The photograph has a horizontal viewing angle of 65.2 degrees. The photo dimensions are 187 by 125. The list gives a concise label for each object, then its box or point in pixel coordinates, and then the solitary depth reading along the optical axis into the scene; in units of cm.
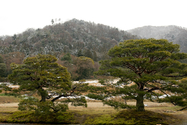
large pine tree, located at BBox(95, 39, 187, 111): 1135
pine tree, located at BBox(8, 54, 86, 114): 1331
